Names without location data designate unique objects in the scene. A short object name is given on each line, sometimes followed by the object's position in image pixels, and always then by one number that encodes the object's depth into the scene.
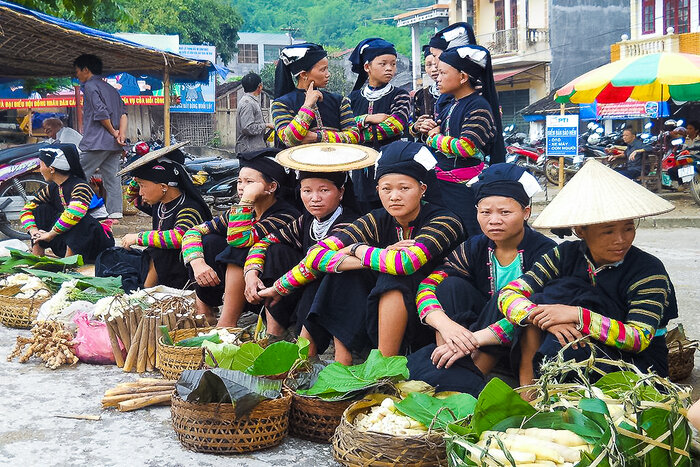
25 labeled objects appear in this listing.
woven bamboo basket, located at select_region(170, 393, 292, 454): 3.21
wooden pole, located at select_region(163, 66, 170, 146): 10.90
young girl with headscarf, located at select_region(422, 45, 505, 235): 4.82
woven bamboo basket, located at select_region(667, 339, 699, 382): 3.98
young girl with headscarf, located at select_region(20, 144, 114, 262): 7.16
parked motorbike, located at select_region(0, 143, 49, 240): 9.94
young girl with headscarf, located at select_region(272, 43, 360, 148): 5.31
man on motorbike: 14.63
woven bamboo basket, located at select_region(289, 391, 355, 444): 3.35
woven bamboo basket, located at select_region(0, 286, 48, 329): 5.51
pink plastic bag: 4.69
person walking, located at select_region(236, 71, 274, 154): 10.66
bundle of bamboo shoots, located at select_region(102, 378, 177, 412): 3.83
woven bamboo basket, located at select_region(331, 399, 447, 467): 2.76
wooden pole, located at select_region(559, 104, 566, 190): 14.57
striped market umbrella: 9.92
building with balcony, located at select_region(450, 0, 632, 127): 29.59
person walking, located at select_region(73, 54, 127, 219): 9.50
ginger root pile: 4.61
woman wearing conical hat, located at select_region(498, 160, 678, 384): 3.07
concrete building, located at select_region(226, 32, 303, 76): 52.53
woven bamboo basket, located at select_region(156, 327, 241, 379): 4.09
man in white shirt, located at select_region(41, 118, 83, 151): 10.93
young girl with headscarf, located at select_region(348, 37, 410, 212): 5.40
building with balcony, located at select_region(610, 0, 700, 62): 22.53
